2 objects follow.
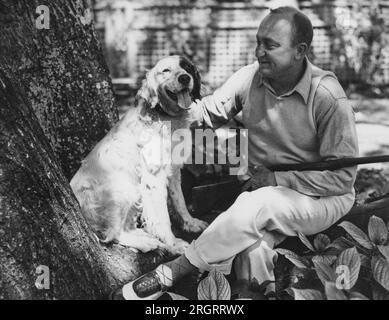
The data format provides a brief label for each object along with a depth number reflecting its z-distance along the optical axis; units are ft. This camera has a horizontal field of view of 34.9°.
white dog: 13.01
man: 11.56
